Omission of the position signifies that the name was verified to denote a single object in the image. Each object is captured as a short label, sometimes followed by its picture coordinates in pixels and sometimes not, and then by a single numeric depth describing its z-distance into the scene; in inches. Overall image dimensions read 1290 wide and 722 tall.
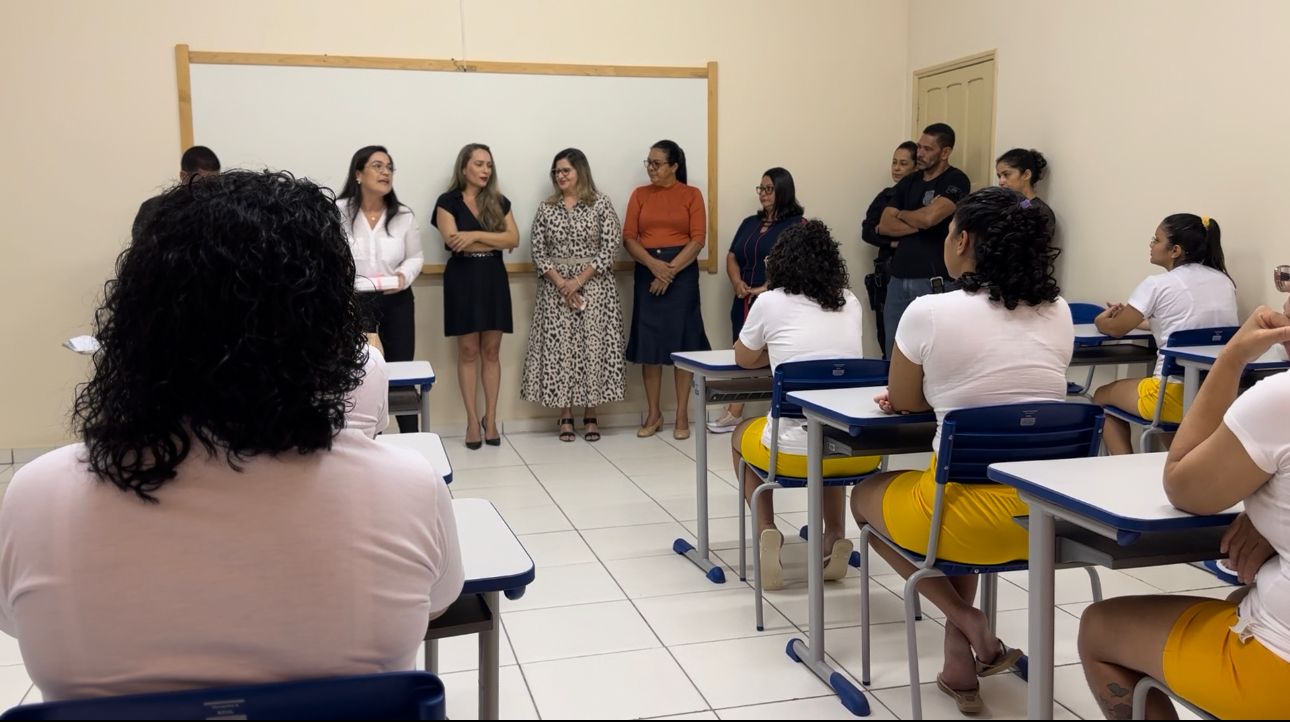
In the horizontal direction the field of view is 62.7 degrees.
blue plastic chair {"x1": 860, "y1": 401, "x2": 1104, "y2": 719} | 95.7
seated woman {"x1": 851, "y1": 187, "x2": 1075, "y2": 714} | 98.2
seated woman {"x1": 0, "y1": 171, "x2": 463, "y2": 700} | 45.4
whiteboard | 228.5
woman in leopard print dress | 238.2
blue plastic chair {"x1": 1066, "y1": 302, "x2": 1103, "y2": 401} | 195.2
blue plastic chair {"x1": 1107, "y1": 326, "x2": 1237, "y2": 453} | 154.7
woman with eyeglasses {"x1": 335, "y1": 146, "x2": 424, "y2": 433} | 209.9
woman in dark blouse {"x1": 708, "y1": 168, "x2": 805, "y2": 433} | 241.0
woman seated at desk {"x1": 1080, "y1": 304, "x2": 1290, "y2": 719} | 61.8
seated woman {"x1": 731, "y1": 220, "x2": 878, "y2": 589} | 135.6
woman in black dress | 231.1
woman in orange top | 244.5
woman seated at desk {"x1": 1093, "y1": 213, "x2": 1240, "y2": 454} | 164.7
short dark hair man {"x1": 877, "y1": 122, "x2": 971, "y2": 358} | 229.0
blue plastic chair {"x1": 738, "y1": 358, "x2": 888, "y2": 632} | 128.5
